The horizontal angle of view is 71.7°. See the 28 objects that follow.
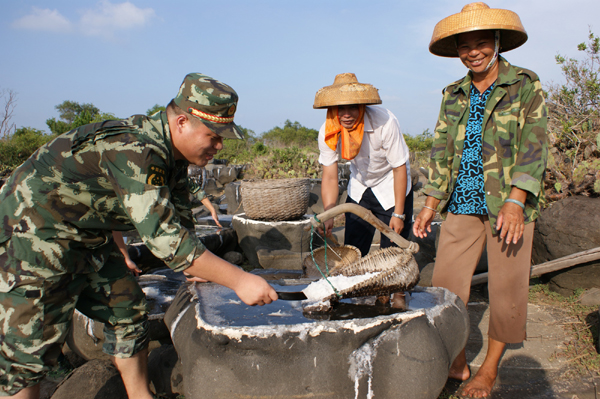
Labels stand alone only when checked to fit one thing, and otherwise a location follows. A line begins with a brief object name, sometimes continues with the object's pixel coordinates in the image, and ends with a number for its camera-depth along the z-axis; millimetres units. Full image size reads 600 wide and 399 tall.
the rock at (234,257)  5449
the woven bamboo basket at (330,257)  3229
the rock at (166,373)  2609
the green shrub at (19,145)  12624
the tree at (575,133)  4398
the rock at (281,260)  4539
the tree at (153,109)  27739
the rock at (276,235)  5344
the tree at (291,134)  29584
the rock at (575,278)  3895
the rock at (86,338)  2892
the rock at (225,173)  13828
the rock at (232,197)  8641
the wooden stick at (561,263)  3670
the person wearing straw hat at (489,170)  2184
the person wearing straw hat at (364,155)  3105
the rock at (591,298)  3646
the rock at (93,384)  2373
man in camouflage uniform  1715
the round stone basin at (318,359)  1771
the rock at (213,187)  13544
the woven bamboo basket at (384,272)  2123
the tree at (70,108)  34625
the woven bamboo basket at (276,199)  5176
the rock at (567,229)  3863
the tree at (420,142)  15739
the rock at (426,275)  4250
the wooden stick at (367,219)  2229
